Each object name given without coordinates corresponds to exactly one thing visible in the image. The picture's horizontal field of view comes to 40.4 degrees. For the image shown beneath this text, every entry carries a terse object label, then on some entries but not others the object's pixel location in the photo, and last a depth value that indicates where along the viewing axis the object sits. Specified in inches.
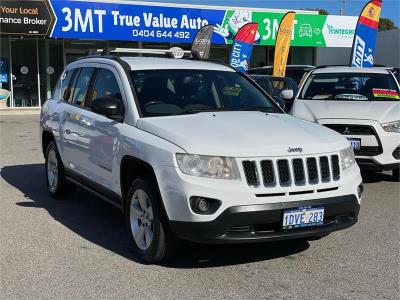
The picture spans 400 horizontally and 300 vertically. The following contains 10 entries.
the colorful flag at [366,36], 681.0
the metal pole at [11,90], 914.0
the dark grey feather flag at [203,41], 681.4
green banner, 983.6
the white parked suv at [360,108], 299.0
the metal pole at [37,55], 922.5
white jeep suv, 163.2
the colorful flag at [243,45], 789.9
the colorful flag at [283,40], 801.6
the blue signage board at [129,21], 861.8
